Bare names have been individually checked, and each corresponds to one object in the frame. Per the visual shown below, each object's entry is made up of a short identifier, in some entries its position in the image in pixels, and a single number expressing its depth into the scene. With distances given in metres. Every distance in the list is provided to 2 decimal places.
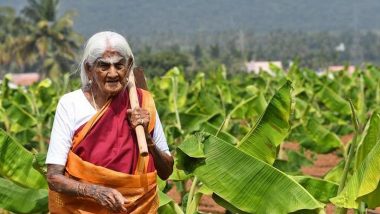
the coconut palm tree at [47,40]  57.56
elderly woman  3.41
